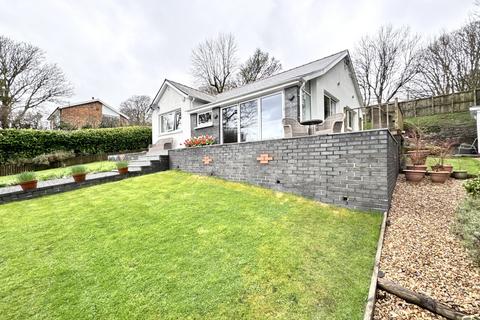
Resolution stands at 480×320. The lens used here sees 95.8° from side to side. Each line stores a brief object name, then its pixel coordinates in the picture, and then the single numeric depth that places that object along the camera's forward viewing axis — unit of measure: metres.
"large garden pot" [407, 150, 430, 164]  8.04
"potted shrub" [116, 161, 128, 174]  8.94
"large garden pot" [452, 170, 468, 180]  7.40
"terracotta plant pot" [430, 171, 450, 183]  6.97
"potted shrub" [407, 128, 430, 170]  8.03
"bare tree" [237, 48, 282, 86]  27.66
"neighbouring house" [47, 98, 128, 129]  29.43
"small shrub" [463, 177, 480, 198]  4.70
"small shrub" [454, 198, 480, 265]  3.14
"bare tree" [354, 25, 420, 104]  23.72
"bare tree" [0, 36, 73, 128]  21.22
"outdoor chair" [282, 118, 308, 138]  7.45
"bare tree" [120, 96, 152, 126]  36.74
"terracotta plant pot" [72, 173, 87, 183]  7.66
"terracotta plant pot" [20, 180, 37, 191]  6.61
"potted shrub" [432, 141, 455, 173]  7.50
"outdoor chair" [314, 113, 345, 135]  6.24
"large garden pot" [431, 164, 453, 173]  7.50
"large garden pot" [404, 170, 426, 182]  7.21
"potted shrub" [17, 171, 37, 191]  6.59
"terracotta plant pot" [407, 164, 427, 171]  7.47
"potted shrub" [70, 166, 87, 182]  7.66
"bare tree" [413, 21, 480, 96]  18.69
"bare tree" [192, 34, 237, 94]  27.53
